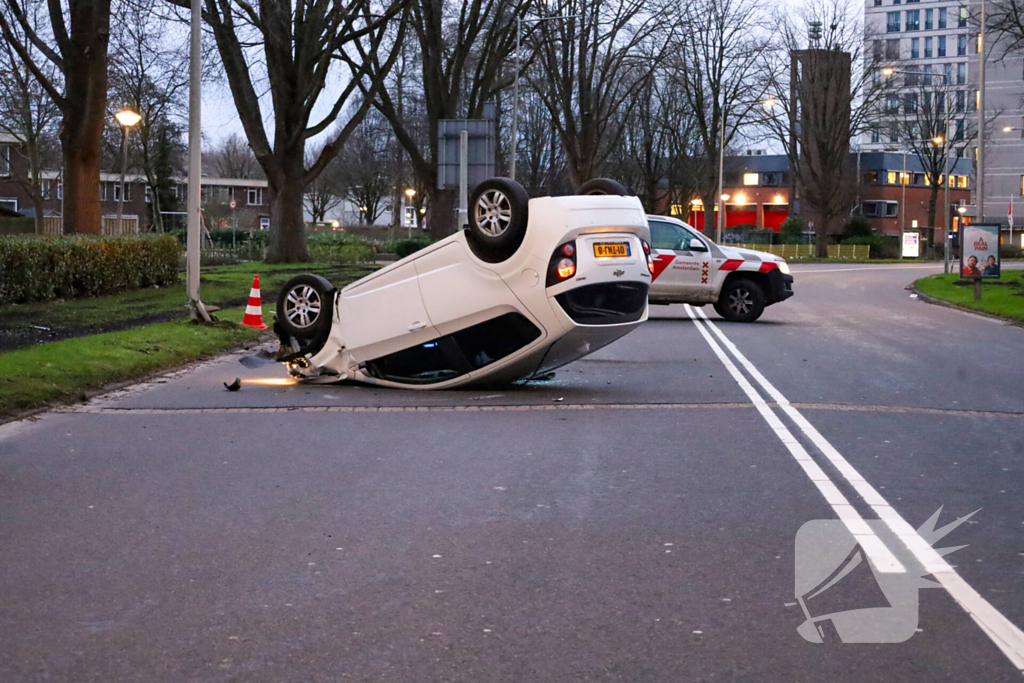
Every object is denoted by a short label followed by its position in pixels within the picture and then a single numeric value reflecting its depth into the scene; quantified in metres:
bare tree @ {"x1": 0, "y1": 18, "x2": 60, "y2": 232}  48.88
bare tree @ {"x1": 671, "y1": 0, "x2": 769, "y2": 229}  60.66
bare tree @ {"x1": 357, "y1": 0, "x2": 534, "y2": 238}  37.66
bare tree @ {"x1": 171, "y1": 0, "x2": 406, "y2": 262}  31.83
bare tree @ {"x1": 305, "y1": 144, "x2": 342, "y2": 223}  98.94
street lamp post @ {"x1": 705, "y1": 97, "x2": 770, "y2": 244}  61.00
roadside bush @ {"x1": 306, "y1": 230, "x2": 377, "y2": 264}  47.74
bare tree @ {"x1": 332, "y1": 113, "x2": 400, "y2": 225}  90.69
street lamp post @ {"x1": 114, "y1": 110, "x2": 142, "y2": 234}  31.62
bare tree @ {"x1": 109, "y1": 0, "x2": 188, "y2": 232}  25.05
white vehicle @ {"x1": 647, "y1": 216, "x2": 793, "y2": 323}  22.33
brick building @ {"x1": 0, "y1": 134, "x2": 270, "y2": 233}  78.06
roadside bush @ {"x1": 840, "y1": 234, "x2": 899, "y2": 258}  78.81
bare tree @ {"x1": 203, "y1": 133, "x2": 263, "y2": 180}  117.31
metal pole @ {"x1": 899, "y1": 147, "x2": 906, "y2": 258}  91.57
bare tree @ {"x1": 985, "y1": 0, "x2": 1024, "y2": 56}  30.11
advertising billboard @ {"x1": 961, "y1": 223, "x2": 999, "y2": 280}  28.12
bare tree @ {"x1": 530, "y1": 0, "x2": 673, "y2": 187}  43.22
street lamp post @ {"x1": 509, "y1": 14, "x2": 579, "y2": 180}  37.62
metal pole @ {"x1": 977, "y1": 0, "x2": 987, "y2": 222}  32.72
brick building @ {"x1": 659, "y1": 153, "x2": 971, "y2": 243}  92.69
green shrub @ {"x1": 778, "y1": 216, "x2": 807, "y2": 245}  81.44
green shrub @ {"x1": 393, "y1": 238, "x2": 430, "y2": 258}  54.38
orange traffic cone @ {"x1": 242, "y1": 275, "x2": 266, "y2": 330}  19.64
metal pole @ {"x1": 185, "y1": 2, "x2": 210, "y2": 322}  18.44
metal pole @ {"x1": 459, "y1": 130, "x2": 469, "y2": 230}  26.72
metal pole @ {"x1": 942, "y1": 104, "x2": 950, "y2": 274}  43.28
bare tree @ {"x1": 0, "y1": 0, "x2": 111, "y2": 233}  24.81
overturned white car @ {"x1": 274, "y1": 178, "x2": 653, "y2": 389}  11.27
